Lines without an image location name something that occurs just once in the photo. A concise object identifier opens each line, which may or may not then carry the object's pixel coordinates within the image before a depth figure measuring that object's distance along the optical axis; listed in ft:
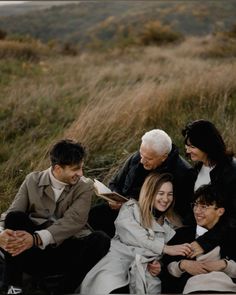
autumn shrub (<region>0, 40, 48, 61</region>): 52.06
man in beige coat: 11.91
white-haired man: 14.12
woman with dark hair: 13.73
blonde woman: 12.21
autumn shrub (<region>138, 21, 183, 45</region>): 79.10
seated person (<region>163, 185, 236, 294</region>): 11.55
